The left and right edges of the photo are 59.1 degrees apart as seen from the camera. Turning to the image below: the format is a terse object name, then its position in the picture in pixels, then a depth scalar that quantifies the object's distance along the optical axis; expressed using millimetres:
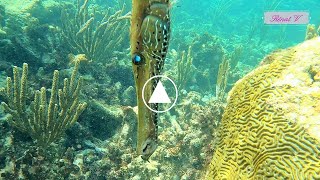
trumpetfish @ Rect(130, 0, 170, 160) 2264
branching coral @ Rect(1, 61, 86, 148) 4688
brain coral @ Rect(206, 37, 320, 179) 3096
